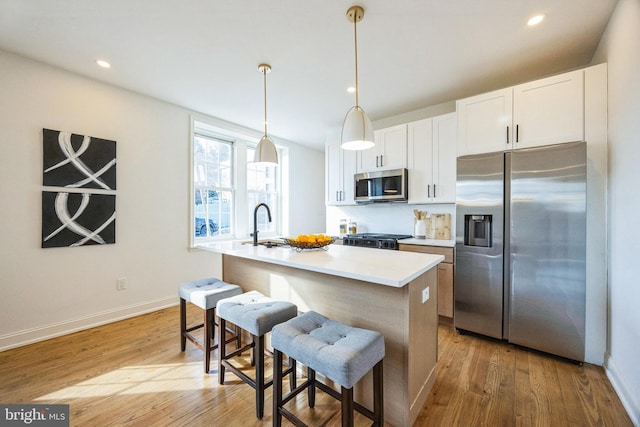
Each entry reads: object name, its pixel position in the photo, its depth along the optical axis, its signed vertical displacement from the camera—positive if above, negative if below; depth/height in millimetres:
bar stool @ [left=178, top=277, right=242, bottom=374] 1944 -684
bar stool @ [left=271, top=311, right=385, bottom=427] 1130 -662
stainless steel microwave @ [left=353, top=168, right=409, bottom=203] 3432 +370
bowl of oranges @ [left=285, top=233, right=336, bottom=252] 2061 -238
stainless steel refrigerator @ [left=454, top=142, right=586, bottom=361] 2078 -302
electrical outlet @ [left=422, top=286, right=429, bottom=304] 1604 -516
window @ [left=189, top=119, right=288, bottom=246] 3893 +466
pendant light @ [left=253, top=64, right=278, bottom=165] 2457 +579
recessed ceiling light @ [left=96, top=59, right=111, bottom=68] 2467 +1437
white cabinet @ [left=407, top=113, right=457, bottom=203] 3109 +672
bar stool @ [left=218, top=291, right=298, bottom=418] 1534 -674
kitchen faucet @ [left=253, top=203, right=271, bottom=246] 2473 -238
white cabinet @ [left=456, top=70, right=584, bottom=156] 2154 +890
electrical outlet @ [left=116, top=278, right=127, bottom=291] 2965 -834
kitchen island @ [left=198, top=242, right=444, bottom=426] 1429 -569
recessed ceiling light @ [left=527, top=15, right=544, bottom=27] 1887 +1428
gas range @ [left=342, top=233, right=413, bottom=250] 3135 -354
